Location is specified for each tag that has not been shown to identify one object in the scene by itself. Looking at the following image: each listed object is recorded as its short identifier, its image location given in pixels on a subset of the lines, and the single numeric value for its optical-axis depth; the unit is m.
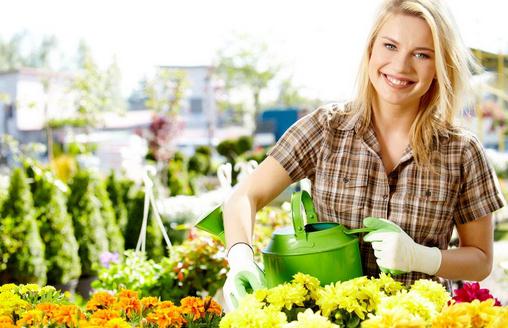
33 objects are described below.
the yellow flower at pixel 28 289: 2.21
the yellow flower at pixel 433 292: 1.83
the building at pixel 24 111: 26.12
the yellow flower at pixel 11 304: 2.07
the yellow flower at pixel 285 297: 1.83
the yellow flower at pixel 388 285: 1.88
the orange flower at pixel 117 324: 1.93
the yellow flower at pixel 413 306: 1.75
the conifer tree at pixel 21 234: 5.09
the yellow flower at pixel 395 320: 1.69
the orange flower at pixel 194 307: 2.05
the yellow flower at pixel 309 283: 1.89
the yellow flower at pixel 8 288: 2.20
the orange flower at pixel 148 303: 2.11
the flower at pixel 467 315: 1.69
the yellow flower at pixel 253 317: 1.75
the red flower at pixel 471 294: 2.08
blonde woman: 2.24
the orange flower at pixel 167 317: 2.00
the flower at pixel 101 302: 2.12
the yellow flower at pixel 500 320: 1.69
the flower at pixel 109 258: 4.43
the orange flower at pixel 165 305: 2.07
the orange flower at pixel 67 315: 1.97
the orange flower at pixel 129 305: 2.08
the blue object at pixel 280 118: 27.93
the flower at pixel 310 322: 1.71
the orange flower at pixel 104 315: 1.99
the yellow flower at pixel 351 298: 1.79
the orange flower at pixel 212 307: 2.09
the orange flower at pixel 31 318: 1.98
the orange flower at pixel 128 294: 2.15
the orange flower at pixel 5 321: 1.97
